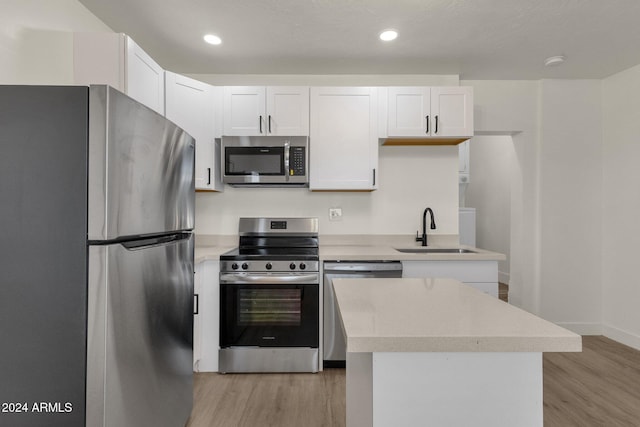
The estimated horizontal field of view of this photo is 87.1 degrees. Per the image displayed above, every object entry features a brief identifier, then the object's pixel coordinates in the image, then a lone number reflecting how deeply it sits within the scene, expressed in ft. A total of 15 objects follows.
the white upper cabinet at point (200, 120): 8.33
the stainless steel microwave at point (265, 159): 9.03
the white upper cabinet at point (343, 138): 9.11
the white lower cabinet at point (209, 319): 8.04
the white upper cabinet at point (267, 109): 9.06
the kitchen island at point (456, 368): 2.68
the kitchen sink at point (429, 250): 9.79
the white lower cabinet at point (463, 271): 8.33
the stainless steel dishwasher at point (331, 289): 8.22
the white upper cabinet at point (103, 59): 5.94
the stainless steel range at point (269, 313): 8.01
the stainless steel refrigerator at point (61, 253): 3.34
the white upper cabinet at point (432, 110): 9.08
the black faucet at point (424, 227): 10.00
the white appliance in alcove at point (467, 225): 14.98
